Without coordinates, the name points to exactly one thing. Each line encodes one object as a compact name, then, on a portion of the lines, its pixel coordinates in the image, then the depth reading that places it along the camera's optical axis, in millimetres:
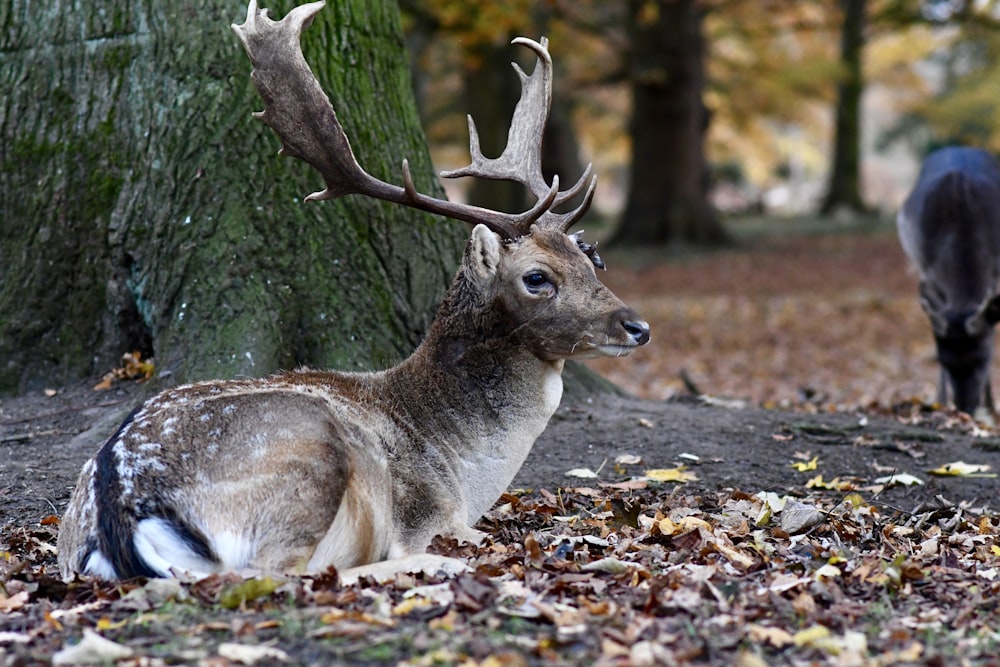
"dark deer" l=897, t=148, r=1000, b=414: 22000
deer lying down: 9430
